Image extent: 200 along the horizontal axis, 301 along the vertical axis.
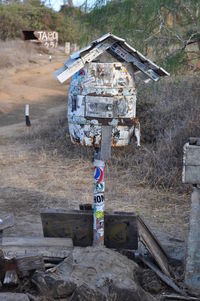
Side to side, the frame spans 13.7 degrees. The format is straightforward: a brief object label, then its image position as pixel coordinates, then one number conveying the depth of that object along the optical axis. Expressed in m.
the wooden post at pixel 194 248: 6.71
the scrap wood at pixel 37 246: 7.00
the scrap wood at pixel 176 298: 6.59
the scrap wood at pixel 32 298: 6.09
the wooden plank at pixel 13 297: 5.90
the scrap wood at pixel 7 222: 7.24
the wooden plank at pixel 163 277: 6.77
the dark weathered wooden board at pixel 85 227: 7.73
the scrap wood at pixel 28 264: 6.49
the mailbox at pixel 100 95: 7.11
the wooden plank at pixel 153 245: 7.14
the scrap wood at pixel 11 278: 6.39
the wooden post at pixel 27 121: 20.00
